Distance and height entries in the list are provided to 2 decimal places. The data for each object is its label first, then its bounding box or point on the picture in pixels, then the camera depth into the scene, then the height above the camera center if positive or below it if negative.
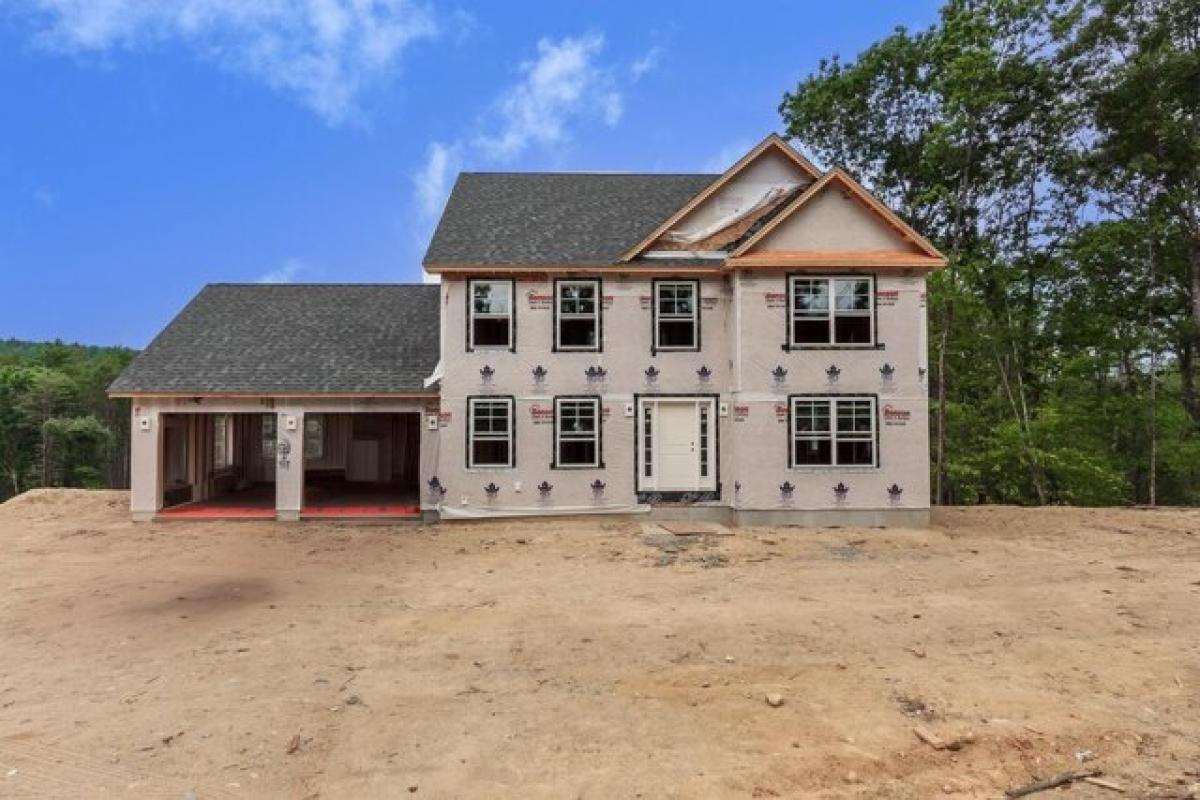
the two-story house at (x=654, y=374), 14.73 +1.11
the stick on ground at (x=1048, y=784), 4.31 -2.36
